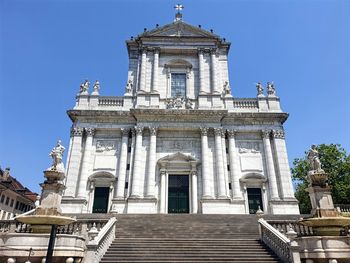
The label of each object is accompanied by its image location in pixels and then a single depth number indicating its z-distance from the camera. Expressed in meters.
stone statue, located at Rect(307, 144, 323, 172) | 13.89
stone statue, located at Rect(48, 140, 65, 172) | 14.38
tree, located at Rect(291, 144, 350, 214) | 35.25
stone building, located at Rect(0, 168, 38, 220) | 39.59
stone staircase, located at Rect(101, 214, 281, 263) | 11.76
